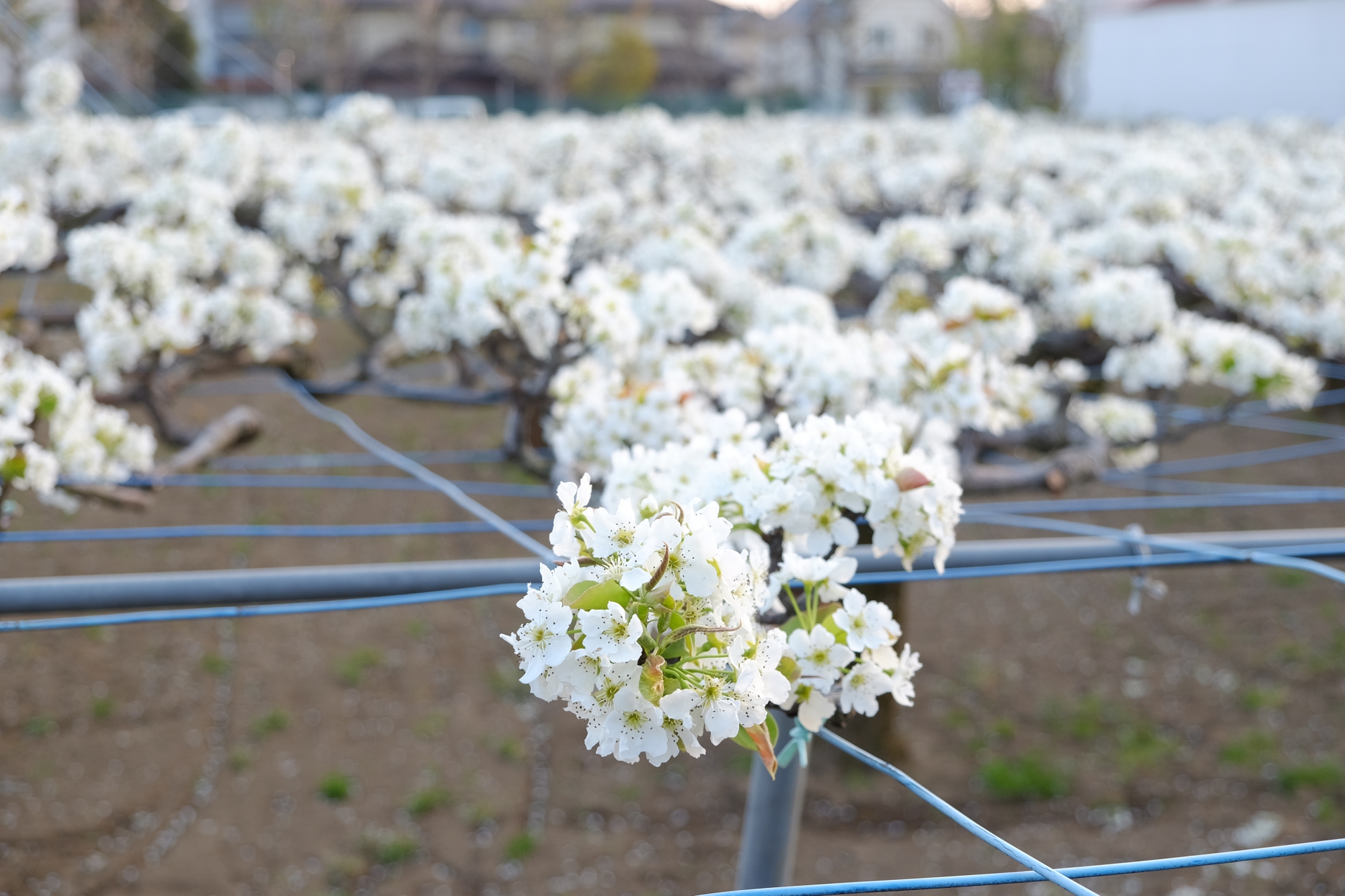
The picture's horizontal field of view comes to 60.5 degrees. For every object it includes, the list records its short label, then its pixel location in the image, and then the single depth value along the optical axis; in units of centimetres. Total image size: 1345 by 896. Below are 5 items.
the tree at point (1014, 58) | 2636
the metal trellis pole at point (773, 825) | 179
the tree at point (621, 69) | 3081
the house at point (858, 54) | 2931
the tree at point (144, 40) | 1778
